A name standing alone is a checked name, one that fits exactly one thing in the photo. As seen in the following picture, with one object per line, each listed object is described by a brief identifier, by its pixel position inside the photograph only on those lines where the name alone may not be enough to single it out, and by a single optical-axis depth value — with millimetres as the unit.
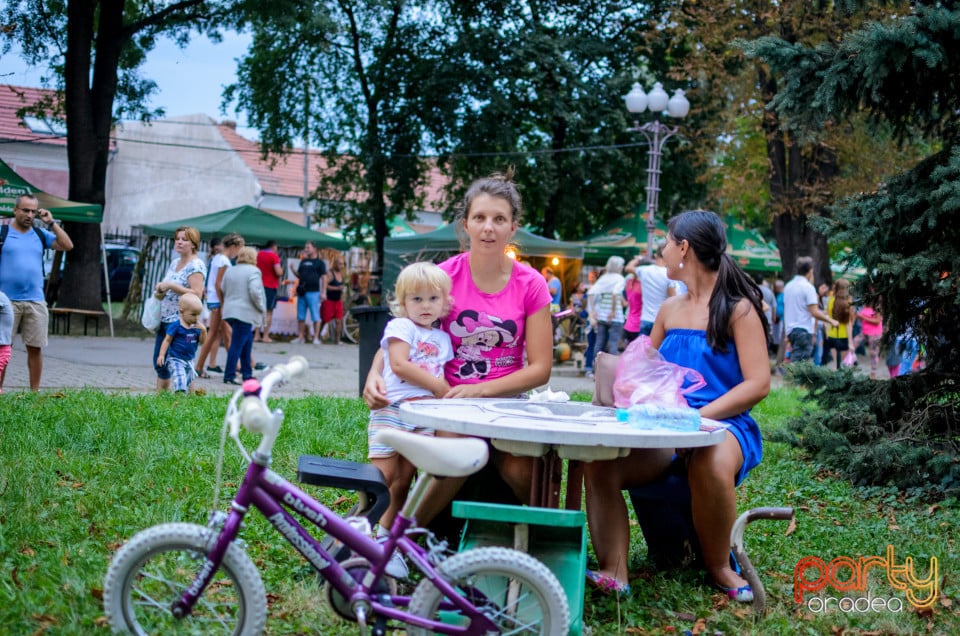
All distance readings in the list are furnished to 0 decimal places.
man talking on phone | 8453
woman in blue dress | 3939
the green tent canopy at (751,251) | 28125
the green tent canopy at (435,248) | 21438
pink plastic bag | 3748
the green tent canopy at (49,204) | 17859
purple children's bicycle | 2881
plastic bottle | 3471
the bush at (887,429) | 6320
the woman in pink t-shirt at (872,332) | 15461
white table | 3098
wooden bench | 18250
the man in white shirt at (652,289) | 11977
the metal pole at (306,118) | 26297
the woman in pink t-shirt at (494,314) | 4141
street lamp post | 17094
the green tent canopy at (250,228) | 21141
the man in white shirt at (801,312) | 13852
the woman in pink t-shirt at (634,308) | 12520
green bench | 3215
